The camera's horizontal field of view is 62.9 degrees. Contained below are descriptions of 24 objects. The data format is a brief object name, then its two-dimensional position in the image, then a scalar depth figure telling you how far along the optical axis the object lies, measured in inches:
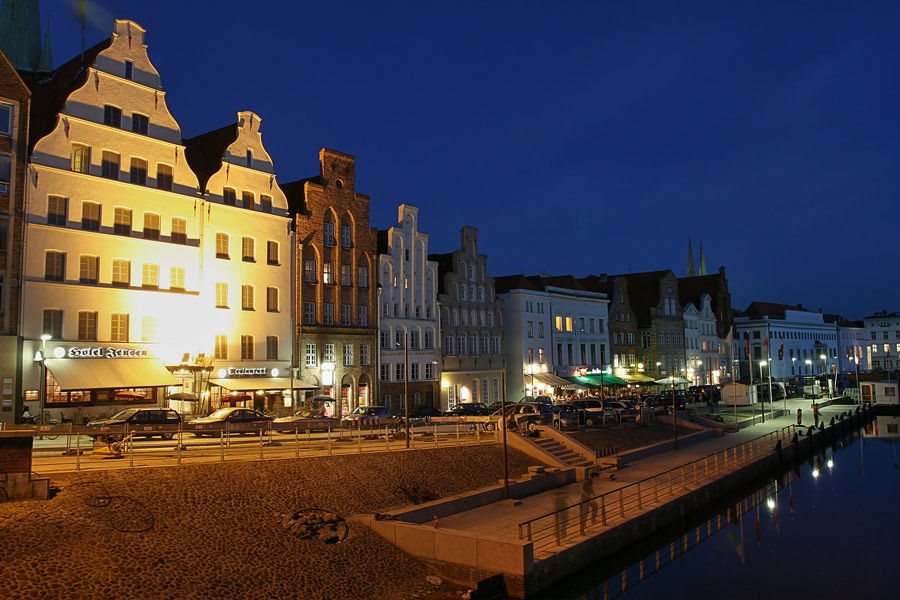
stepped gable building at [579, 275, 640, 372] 3412.9
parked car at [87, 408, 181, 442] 1275.8
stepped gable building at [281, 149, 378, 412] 2010.3
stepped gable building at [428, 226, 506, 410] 2495.1
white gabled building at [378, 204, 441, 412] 2240.0
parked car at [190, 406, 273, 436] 1262.3
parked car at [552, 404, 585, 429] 1621.6
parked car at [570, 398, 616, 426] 1801.3
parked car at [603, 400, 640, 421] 1953.7
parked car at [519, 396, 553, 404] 2222.2
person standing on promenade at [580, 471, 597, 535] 958.8
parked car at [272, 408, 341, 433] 1422.2
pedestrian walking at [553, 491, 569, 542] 872.9
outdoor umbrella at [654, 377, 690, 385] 3490.4
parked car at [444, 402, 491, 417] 1963.6
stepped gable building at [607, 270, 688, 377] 3646.7
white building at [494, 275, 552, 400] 2775.6
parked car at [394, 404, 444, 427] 1785.2
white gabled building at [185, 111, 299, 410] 1779.0
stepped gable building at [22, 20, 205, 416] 1472.7
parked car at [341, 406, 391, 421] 1732.3
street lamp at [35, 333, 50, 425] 1406.3
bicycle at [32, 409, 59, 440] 1366.9
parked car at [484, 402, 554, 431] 1586.2
